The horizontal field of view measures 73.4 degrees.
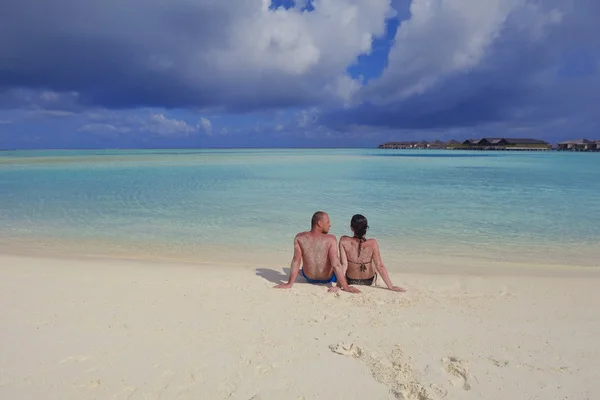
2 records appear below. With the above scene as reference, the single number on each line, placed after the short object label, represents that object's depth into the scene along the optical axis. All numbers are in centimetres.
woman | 511
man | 512
